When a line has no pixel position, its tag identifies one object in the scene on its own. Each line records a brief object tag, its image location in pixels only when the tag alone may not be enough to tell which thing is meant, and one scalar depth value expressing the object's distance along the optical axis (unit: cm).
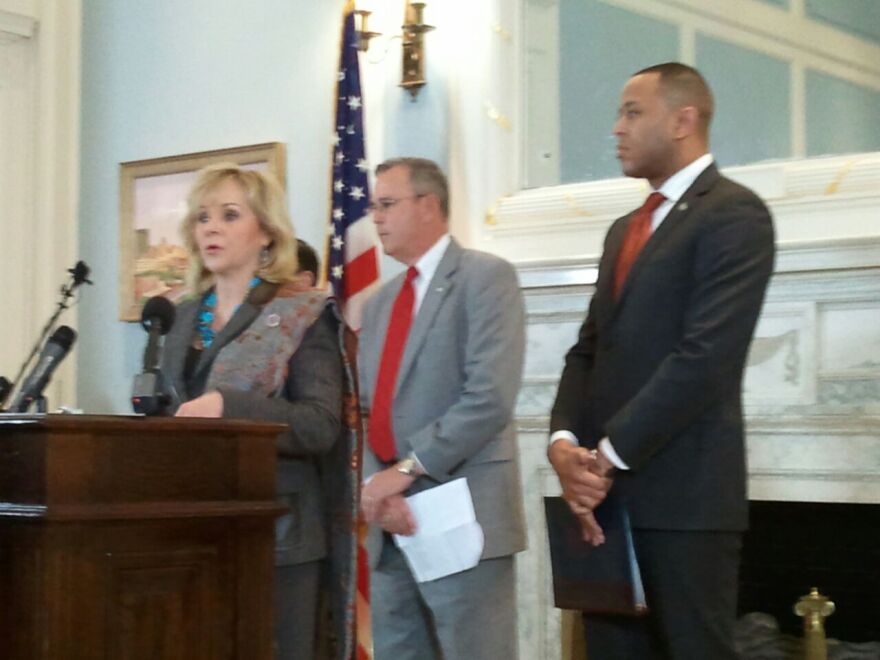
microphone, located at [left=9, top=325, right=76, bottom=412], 236
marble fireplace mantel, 349
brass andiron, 357
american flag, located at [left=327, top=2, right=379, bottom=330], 432
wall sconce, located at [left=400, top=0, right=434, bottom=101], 443
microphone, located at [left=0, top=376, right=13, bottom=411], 261
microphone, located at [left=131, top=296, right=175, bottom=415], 216
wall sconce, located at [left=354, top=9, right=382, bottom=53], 454
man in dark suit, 222
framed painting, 516
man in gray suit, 278
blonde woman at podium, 255
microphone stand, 263
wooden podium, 188
